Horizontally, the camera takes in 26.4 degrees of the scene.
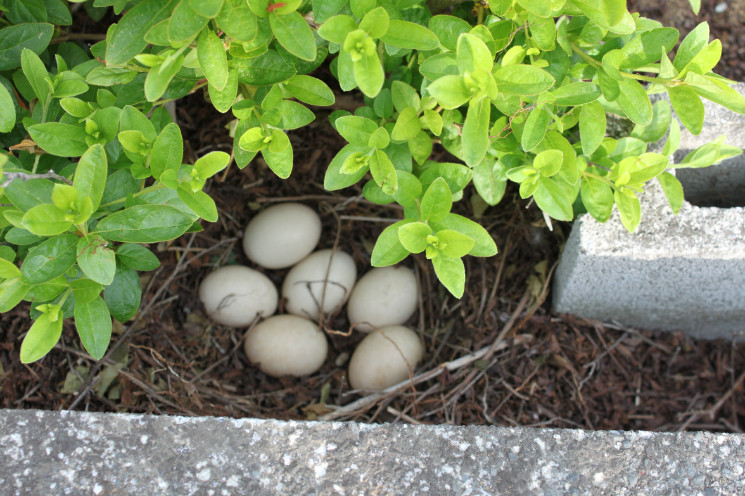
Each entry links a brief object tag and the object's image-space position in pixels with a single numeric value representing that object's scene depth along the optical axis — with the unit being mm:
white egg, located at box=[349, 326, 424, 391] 1156
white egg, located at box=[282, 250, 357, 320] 1187
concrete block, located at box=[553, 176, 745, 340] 1082
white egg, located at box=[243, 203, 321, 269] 1174
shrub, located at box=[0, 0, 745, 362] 969
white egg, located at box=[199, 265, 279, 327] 1170
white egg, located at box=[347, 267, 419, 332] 1177
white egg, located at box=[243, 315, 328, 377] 1160
